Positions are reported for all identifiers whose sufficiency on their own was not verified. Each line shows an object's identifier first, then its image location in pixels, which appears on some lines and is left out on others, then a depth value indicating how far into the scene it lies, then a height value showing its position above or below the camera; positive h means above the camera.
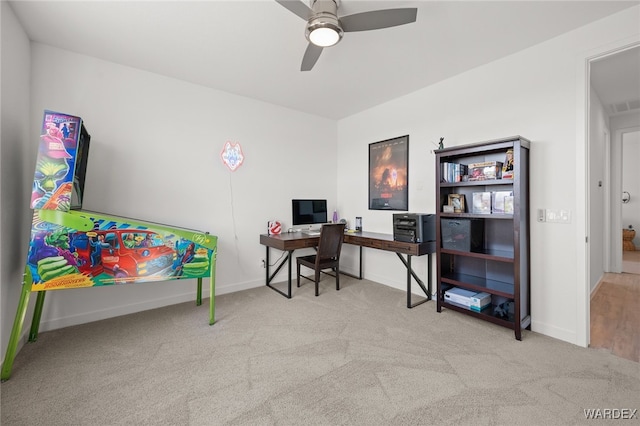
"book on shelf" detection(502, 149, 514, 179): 2.57 +0.45
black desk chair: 3.54 -0.51
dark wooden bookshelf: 2.46 -0.36
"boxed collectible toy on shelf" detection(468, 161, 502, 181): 2.66 +0.43
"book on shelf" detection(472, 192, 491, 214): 2.73 +0.12
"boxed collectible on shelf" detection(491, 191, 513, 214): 2.62 +0.13
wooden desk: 3.15 -0.40
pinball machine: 1.96 -0.23
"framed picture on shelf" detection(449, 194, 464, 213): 2.95 +0.13
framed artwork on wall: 3.83 +0.58
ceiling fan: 1.88 +1.39
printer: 3.18 -0.16
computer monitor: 4.16 +0.02
